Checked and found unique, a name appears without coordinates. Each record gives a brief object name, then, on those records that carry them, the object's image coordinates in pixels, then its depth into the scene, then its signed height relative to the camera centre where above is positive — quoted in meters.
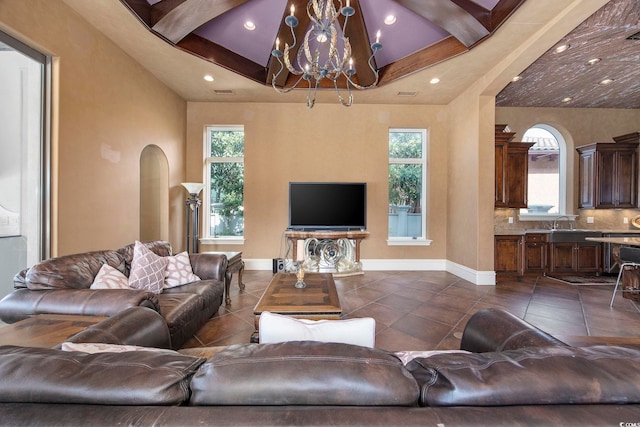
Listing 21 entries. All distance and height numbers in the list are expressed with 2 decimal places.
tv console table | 4.78 -0.68
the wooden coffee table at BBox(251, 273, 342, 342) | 2.01 -0.71
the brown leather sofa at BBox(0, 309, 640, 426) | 0.57 -0.41
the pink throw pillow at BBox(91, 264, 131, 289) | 2.07 -0.53
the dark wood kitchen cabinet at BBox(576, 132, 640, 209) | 4.98 +0.77
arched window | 5.52 +0.95
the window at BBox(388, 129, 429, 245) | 5.38 +0.61
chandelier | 2.33 +1.69
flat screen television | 5.03 +0.15
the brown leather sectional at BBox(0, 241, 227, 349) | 1.74 -0.57
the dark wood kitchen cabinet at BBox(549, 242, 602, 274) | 4.77 -0.77
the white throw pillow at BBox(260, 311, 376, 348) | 0.96 -0.42
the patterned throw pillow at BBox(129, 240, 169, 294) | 2.37 -0.53
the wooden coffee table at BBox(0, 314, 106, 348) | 1.34 -0.64
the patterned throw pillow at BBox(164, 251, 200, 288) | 2.69 -0.60
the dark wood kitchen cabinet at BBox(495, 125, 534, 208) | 4.75 +0.74
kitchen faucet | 5.26 -0.15
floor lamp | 4.37 +0.13
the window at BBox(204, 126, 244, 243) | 5.32 +0.60
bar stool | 3.27 -0.51
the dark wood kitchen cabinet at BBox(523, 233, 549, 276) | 4.75 -0.68
